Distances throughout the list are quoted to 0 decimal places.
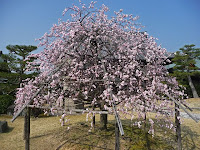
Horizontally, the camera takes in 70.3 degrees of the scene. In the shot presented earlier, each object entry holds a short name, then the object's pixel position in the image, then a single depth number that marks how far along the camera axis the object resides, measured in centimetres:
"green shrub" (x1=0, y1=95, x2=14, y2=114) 1207
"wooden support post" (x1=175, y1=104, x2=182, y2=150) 453
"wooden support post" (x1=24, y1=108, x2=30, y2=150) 507
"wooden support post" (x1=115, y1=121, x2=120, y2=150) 389
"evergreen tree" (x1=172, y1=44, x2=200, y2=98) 1930
